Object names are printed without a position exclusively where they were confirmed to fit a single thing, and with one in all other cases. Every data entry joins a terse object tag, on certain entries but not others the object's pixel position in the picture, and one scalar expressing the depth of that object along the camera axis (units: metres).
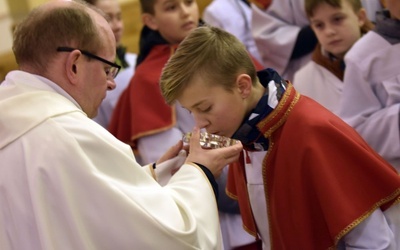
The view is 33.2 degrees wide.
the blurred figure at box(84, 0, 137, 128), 3.60
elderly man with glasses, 1.82
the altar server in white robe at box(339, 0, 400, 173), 2.56
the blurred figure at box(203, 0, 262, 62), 3.90
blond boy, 1.98
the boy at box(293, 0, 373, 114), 2.90
